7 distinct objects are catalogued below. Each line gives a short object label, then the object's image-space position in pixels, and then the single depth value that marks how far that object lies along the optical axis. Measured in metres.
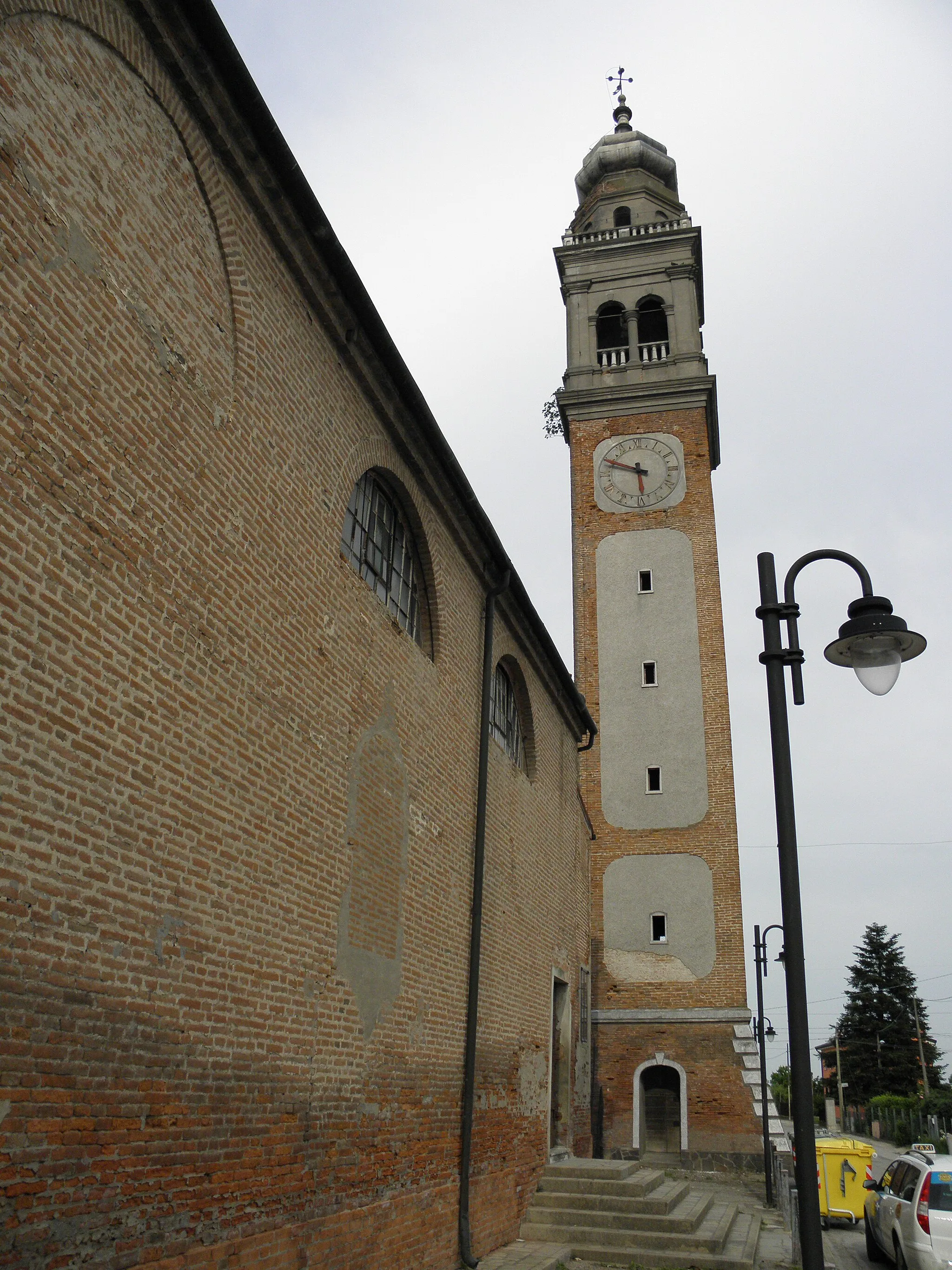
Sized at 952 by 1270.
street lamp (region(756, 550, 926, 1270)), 4.68
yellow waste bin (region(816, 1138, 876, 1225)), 15.76
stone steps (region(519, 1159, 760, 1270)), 10.65
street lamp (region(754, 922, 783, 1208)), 16.20
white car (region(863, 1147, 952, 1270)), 9.08
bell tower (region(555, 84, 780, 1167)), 18.92
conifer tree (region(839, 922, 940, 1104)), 56.88
